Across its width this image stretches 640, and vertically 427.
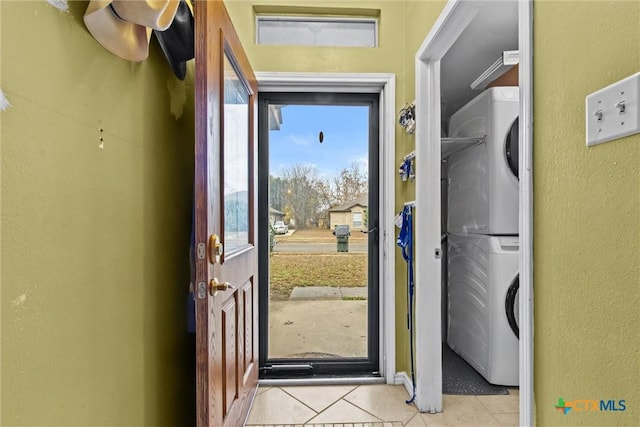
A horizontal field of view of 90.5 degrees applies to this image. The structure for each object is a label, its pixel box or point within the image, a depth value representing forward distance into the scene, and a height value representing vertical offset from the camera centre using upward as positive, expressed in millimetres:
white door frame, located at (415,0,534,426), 1878 -129
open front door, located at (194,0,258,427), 1132 -44
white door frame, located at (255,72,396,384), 2188 +448
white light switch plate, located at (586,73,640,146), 636 +213
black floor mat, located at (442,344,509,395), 2103 -1185
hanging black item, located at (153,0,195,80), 1170 +658
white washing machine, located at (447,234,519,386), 2098 -661
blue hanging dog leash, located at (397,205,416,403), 1996 -263
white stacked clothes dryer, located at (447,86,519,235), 2125 +331
